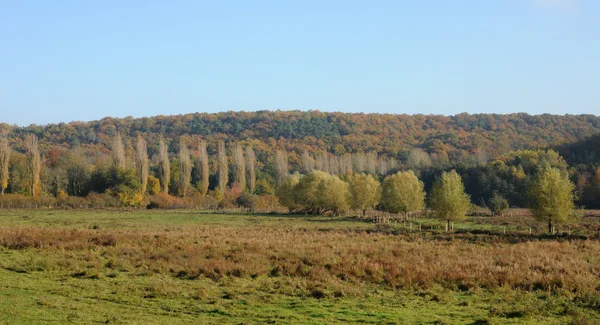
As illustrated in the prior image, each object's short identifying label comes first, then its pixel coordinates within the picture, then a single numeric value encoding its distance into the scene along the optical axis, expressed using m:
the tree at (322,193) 84.25
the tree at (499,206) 79.69
